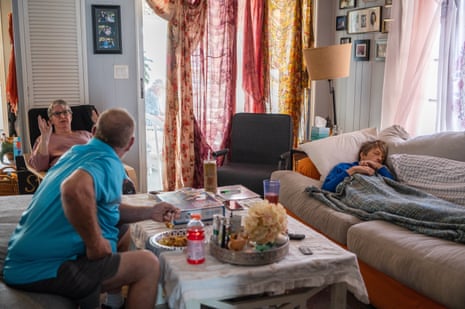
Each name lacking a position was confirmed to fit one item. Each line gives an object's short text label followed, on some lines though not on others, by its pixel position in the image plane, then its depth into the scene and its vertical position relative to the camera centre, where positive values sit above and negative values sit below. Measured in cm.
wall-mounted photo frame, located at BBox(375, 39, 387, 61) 395 +30
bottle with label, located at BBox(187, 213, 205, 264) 183 -61
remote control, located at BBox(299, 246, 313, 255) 196 -68
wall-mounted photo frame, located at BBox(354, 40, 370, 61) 415 +31
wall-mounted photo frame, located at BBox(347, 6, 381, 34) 398 +56
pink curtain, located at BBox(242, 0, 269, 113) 473 +31
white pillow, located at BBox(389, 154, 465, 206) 275 -54
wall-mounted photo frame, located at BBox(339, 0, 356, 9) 430 +74
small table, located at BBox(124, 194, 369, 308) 175 -74
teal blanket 236 -66
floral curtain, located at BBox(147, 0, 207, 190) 438 -2
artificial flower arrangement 184 -53
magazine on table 281 -65
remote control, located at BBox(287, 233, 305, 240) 212 -67
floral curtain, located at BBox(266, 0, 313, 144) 473 +38
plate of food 202 -68
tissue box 427 -43
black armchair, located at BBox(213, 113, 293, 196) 423 -52
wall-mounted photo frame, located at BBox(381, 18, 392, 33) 383 +48
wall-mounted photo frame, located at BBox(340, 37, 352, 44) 438 +41
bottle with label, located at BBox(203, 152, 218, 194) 276 -54
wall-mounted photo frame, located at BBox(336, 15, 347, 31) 445 +59
